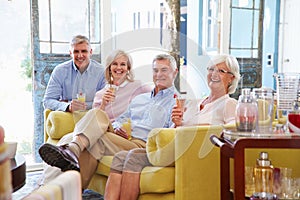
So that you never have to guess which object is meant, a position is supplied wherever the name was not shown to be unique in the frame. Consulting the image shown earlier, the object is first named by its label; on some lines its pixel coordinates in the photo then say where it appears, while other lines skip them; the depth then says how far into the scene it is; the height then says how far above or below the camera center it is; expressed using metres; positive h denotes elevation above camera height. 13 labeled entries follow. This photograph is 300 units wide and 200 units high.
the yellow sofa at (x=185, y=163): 1.98 -0.51
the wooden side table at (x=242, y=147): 1.60 -0.34
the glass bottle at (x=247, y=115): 1.76 -0.21
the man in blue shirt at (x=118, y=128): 2.37 -0.40
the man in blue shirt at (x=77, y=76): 3.33 -0.03
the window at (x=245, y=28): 4.86 +0.59
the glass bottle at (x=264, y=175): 1.71 -0.49
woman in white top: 2.42 -0.15
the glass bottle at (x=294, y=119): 1.77 -0.23
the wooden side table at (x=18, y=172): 1.70 -0.48
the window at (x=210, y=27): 5.00 +0.65
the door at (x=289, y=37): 5.36 +0.53
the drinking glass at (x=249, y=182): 1.75 -0.54
